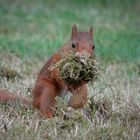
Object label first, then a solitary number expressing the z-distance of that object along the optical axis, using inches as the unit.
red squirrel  459.8
